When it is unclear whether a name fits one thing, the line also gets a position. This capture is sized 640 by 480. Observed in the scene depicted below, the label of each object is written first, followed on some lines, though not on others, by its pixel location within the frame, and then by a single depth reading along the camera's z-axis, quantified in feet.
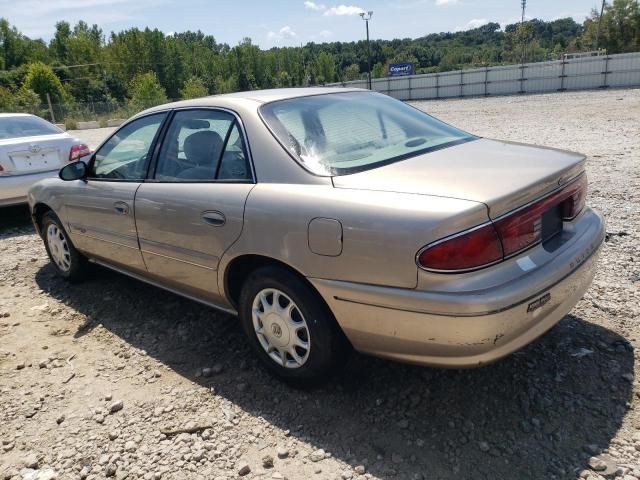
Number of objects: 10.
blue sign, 174.08
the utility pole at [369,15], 118.52
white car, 21.52
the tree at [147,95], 145.20
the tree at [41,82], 179.93
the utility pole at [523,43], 239.83
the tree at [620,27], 191.21
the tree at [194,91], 187.99
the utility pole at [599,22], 197.98
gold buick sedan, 7.33
